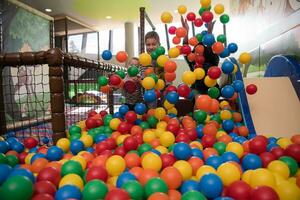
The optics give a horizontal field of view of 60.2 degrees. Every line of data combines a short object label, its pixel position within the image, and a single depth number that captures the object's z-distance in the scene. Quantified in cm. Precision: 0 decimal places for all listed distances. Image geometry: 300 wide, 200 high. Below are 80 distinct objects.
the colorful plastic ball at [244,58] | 201
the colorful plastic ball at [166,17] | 214
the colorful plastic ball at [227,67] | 191
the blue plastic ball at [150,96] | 189
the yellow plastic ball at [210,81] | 201
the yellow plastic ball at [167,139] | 173
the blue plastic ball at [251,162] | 136
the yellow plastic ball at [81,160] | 145
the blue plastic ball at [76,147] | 173
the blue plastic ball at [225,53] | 205
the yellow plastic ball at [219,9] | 214
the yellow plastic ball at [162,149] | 163
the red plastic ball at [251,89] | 201
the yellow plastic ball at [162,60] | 196
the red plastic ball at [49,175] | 118
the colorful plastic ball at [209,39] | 196
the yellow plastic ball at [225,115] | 220
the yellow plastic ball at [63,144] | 177
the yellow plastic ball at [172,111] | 240
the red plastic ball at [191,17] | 224
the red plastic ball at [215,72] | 188
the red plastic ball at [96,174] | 121
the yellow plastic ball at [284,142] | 162
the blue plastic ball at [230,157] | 143
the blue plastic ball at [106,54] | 201
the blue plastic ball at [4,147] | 172
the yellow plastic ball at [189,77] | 192
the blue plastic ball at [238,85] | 199
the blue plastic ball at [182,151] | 141
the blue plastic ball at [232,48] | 207
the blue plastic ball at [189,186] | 112
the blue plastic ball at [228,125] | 206
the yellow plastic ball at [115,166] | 134
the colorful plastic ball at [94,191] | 99
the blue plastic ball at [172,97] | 192
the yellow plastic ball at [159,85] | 204
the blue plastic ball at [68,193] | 99
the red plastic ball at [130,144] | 162
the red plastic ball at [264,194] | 92
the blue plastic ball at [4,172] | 115
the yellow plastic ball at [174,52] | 198
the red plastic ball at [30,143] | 191
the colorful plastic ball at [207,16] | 204
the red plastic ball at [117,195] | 90
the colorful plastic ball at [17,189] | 92
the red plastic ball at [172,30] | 226
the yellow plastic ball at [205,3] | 213
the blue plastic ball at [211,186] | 104
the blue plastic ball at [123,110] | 222
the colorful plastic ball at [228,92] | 194
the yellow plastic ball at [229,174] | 119
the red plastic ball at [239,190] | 101
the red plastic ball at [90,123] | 225
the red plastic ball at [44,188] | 104
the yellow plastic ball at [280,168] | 126
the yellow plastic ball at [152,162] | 134
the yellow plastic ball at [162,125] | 206
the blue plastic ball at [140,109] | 205
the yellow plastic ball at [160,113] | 212
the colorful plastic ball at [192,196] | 91
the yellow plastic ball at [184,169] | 128
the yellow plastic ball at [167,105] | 214
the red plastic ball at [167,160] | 140
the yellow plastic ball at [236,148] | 155
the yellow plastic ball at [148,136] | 185
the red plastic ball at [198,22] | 223
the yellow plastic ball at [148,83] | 187
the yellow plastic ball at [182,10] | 220
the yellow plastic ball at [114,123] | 212
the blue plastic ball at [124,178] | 112
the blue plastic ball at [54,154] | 157
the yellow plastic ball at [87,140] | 187
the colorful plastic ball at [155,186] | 103
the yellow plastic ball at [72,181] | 115
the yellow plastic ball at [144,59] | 191
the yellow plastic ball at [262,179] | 108
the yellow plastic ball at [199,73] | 198
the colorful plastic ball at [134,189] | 101
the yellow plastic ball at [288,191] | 101
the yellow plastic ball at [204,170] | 125
